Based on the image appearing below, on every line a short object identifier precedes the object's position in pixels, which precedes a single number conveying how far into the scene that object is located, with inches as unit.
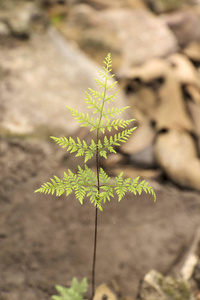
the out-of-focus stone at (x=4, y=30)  195.9
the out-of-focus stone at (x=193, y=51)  203.3
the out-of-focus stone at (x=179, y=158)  146.6
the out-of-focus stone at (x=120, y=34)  205.8
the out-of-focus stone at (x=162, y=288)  99.3
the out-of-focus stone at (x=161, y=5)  239.5
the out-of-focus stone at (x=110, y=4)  233.5
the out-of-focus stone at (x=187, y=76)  179.9
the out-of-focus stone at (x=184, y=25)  217.0
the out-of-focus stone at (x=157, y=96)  166.7
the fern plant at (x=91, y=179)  67.1
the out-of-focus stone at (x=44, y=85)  159.5
